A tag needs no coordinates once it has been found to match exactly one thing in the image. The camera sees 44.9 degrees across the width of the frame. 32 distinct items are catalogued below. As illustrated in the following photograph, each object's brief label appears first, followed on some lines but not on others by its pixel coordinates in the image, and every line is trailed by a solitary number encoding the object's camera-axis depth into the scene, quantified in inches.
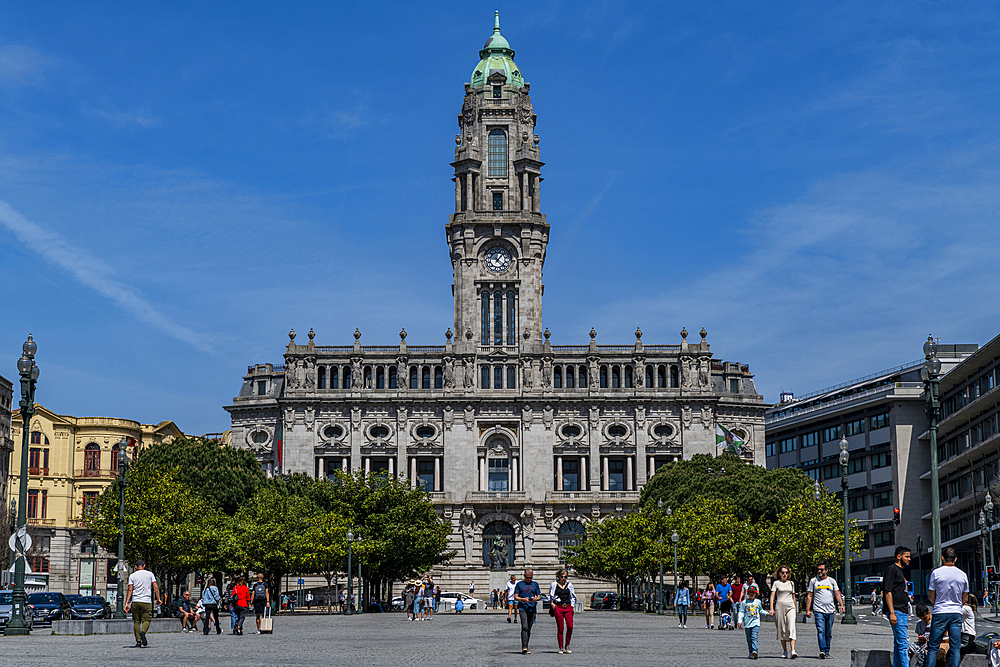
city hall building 4338.1
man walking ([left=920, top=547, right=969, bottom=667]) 817.5
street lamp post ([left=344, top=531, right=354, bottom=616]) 2657.5
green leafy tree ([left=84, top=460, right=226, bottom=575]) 2723.9
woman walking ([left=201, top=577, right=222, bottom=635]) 1600.6
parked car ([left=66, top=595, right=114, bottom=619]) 2487.7
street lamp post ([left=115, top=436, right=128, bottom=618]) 1843.0
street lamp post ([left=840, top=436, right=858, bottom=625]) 1907.0
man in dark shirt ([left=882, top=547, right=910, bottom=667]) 842.8
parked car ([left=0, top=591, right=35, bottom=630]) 1948.8
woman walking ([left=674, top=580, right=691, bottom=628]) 1971.0
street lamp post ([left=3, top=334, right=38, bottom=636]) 1402.6
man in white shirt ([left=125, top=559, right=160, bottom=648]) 1227.9
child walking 1124.5
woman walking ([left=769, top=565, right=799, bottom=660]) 1120.2
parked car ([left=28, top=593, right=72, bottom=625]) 2315.5
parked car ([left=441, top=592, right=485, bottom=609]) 3513.8
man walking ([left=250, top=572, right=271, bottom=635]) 1578.5
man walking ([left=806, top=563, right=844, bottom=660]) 1123.3
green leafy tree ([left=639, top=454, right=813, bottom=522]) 3186.5
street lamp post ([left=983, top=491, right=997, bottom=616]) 2672.2
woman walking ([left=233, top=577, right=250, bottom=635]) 1550.2
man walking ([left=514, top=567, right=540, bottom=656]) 1135.6
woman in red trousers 1138.7
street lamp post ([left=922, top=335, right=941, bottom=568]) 1286.9
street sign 1334.9
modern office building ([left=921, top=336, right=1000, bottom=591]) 3484.3
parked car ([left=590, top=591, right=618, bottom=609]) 3668.8
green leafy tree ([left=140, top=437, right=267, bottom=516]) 3297.2
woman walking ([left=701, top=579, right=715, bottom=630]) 1952.5
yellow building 4205.2
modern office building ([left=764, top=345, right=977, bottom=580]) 4377.5
